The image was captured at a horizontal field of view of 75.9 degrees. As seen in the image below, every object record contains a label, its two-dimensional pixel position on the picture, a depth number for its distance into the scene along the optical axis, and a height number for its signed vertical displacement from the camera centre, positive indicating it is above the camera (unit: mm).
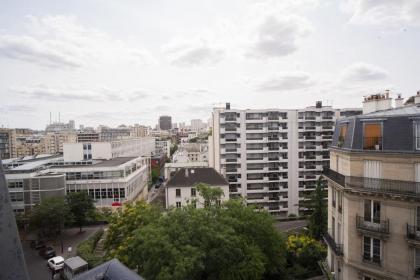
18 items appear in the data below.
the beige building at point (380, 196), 17250 -4469
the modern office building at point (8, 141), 120875 -1692
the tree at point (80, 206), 40594 -10585
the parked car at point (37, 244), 37597 -15356
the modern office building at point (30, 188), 43062 -8173
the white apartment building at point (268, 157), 55031 -5082
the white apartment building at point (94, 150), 61888 -3632
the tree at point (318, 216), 35938 -11532
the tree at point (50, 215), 36312 -10674
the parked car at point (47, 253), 34125 -15023
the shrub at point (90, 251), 28344 -13302
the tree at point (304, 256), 26297 -13272
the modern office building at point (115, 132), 140900 +1788
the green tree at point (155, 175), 96312 -14657
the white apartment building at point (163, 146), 151625 -6976
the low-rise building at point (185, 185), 42312 -8088
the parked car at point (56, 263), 30125 -14348
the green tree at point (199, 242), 16312 -7586
